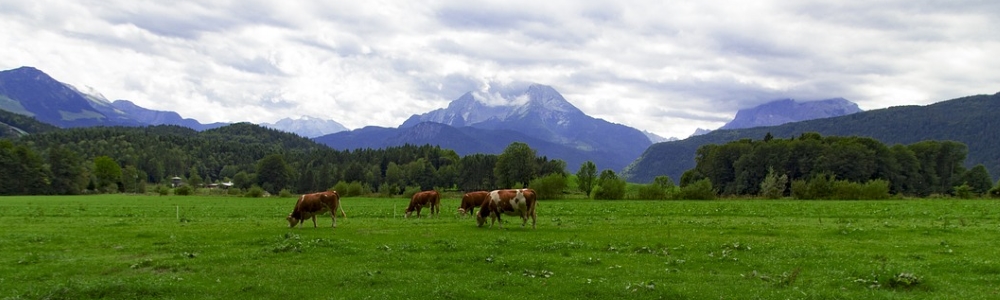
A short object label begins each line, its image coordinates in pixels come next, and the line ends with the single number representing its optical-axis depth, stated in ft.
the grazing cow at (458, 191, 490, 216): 134.00
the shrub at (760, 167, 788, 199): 257.03
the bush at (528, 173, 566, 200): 295.48
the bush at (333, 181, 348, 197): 362.23
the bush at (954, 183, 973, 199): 233.43
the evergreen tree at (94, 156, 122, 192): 474.08
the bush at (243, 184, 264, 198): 358.43
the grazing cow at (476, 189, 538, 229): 96.78
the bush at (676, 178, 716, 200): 268.35
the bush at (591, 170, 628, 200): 279.08
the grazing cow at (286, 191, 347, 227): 98.84
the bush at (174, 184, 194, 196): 386.28
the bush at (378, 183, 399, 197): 364.15
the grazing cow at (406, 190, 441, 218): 138.10
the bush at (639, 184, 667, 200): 268.82
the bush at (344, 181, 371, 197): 365.96
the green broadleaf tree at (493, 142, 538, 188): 391.65
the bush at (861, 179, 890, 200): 237.66
